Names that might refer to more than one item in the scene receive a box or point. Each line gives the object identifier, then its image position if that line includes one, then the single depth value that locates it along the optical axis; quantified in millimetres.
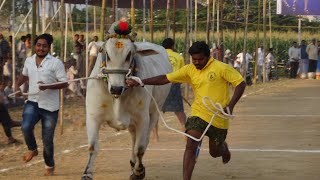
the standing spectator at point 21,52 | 24828
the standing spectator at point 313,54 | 44156
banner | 46531
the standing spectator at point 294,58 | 46000
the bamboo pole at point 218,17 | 34544
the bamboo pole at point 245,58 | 36131
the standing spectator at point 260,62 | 42719
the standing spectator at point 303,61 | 44875
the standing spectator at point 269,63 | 43700
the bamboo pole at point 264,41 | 38538
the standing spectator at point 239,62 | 40141
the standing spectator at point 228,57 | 39388
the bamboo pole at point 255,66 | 38891
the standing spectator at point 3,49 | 23578
